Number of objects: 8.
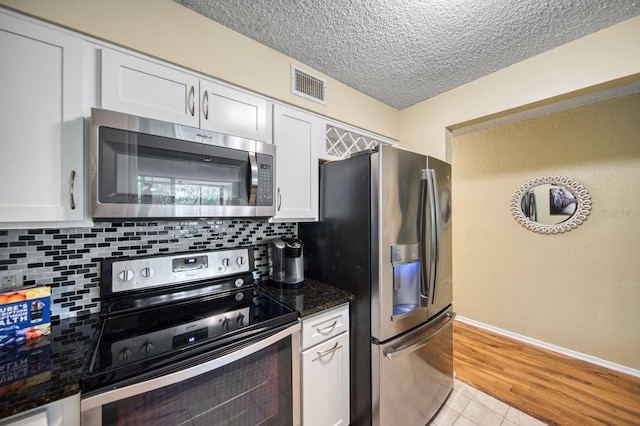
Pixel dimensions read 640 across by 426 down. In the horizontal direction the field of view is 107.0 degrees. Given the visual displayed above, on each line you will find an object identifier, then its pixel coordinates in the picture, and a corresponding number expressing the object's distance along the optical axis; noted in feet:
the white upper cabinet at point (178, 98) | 3.52
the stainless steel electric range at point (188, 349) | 2.69
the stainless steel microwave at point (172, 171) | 3.19
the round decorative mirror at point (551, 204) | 7.82
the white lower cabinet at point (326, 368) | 4.27
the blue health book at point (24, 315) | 3.13
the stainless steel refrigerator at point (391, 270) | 4.53
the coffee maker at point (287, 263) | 5.37
